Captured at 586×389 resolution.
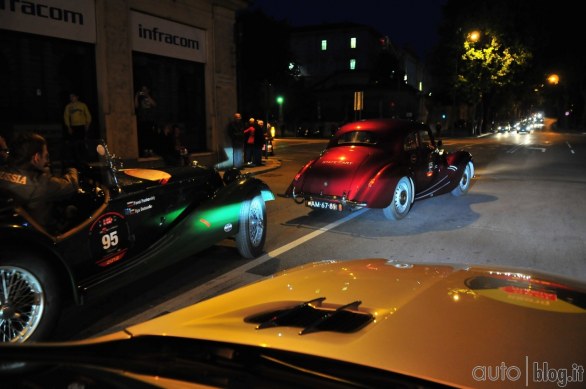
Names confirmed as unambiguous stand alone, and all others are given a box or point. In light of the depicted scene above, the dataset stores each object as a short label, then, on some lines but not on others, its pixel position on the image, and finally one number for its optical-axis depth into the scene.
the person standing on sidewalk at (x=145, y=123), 14.39
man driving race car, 3.95
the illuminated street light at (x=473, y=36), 42.34
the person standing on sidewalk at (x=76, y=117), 11.88
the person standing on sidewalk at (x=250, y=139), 17.36
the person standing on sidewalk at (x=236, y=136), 17.58
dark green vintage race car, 3.64
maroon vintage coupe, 8.32
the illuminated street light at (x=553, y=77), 56.22
